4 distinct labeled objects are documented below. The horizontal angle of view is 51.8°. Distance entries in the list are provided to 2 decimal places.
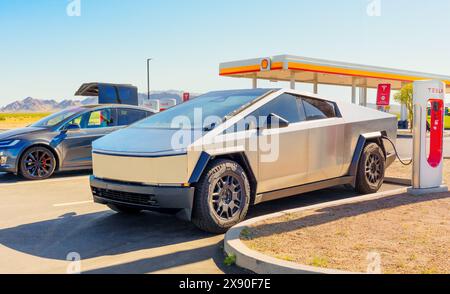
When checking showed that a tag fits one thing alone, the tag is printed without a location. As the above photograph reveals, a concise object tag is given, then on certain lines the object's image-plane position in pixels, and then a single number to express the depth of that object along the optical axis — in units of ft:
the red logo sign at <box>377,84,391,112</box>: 65.77
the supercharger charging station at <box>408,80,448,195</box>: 22.27
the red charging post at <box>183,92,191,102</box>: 82.11
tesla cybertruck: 15.53
